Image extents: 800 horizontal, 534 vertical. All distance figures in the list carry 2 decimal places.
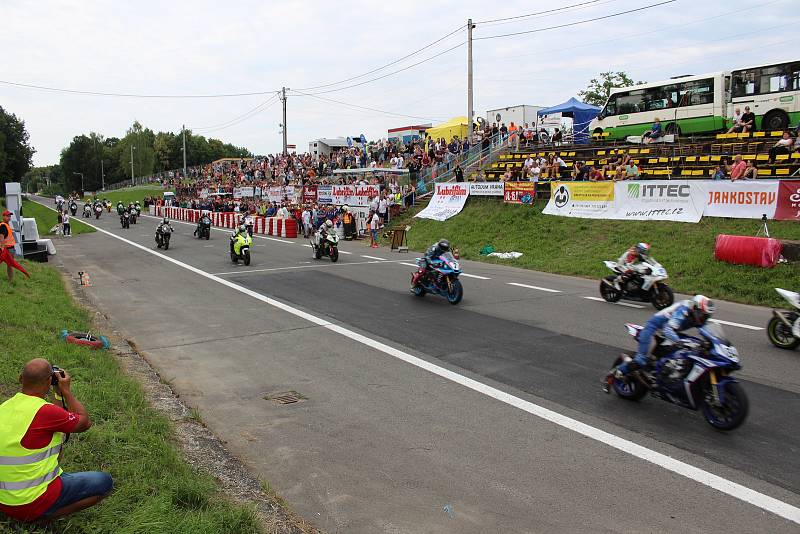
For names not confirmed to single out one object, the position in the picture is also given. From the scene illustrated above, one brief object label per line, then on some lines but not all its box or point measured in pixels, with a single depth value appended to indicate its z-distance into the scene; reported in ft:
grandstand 61.41
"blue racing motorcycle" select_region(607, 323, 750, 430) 20.58
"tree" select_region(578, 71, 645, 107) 207.41
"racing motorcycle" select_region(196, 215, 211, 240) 103.09
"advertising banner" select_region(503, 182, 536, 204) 83.51
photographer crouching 12.50
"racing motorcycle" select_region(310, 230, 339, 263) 70.95
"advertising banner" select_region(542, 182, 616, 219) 71.26
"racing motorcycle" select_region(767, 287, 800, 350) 31.09
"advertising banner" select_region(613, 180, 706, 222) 61.98
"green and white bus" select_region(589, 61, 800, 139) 73.97
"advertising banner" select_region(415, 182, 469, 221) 95.14
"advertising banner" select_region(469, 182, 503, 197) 89.51
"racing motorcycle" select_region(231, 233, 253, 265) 68.49
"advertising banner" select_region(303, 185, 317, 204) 130.41
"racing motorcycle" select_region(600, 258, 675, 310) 42.11
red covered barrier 48.42
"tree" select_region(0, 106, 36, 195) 271.28
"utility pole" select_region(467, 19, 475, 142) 101.40
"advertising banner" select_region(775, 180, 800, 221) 53.52
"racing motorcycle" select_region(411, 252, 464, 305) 44.50
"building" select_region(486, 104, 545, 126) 119.34
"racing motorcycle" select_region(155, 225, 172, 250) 87.45
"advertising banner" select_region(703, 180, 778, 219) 55.62
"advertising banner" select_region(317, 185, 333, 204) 121.90
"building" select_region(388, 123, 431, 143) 160.97
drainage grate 24.64
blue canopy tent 115.55
